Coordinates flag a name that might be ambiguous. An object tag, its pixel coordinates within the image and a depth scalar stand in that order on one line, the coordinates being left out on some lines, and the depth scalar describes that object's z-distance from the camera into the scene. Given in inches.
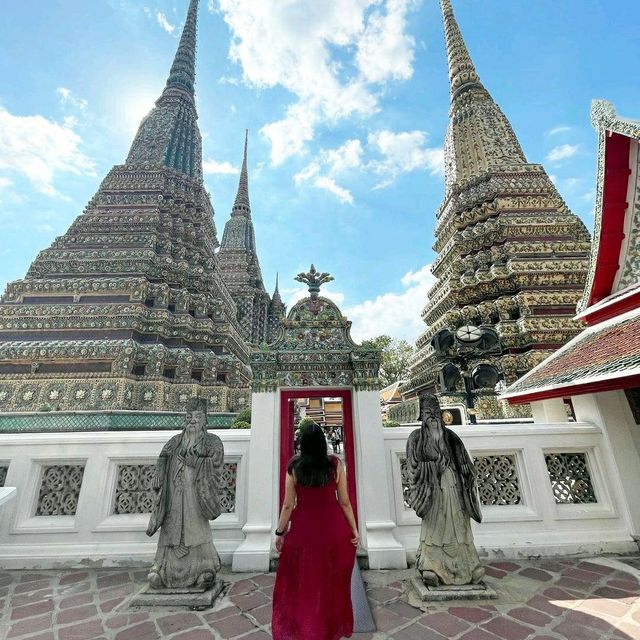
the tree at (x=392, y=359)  1630.2
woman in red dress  97.3
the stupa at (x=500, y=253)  443.2
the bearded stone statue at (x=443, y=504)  139.8
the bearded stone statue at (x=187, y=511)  140.3
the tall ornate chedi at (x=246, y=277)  1301.7
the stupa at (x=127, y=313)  492.1
